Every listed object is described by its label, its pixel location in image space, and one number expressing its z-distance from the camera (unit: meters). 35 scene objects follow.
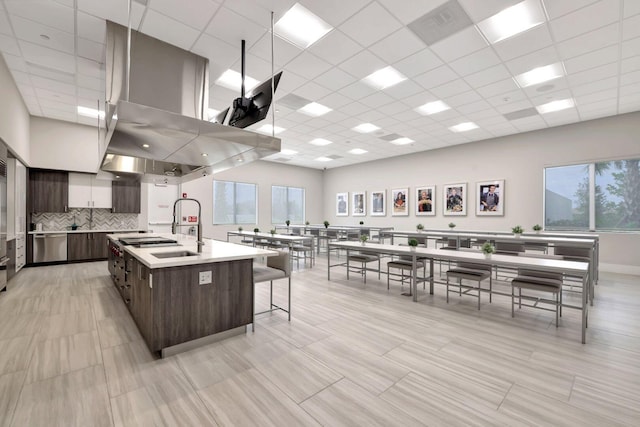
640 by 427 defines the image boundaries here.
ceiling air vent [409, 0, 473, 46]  3.02
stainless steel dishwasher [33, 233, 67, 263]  6.16
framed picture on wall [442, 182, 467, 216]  8.61
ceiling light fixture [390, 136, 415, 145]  8.10
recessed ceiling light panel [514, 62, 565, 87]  4.21
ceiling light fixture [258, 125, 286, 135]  7.05
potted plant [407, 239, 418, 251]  4.22
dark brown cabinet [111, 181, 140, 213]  7.12
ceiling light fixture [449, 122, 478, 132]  6.84
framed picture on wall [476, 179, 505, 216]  7.84
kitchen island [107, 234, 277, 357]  2.36
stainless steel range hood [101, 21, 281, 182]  2.32
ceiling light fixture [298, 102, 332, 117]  5.67
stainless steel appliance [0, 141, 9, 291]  4.00
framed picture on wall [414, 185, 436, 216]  9.33
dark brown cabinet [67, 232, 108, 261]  6.54
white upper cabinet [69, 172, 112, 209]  6.70
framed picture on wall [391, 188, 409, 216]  10.06
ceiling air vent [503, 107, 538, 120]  5.89
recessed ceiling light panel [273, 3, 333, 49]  3.11
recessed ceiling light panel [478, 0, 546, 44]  3.02
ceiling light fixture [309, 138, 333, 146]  8.16
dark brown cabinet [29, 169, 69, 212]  6.24
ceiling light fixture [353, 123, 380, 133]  6.89
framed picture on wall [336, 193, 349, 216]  12.22
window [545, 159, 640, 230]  6.09
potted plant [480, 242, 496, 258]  3.62
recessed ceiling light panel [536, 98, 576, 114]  5.44
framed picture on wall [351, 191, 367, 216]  11.49
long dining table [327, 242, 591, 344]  2.73
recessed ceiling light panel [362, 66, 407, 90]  4.36
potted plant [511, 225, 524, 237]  5.83
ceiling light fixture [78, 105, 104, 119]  5.80
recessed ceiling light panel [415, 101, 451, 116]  5.59
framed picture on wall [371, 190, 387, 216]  10.83
